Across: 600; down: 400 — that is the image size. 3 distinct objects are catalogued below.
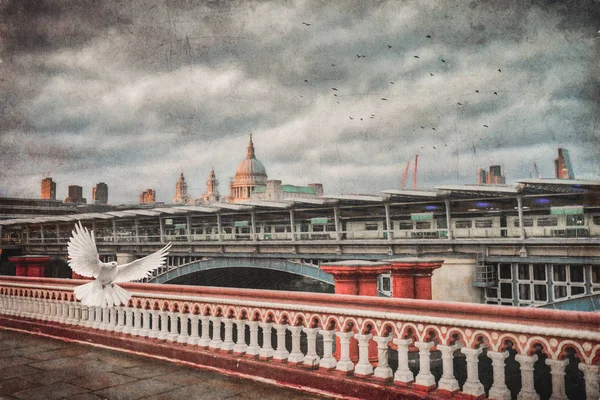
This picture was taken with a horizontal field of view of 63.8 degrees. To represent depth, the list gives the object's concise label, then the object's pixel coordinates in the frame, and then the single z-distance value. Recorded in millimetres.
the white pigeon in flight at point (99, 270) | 4567
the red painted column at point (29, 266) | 8281
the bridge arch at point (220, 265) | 25902
